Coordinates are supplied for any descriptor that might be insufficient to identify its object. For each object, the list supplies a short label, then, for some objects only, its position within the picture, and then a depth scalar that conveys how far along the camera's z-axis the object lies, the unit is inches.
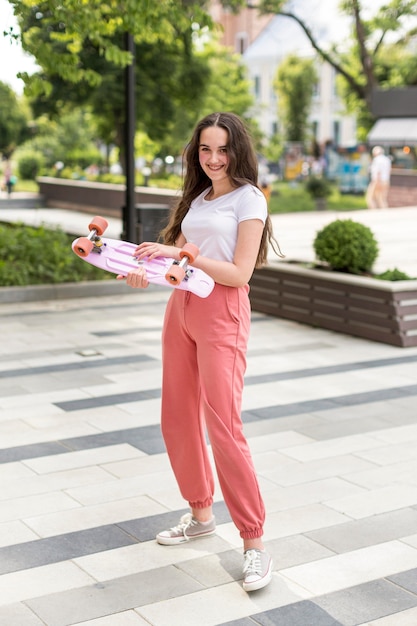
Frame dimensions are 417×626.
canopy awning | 1220.2
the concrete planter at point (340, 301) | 370.3
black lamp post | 532.1
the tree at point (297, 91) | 2529.5
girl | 160.9
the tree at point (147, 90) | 1072.8
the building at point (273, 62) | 3206.2
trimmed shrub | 406.6
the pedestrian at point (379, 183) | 1040.2
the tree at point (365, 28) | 1194.6
